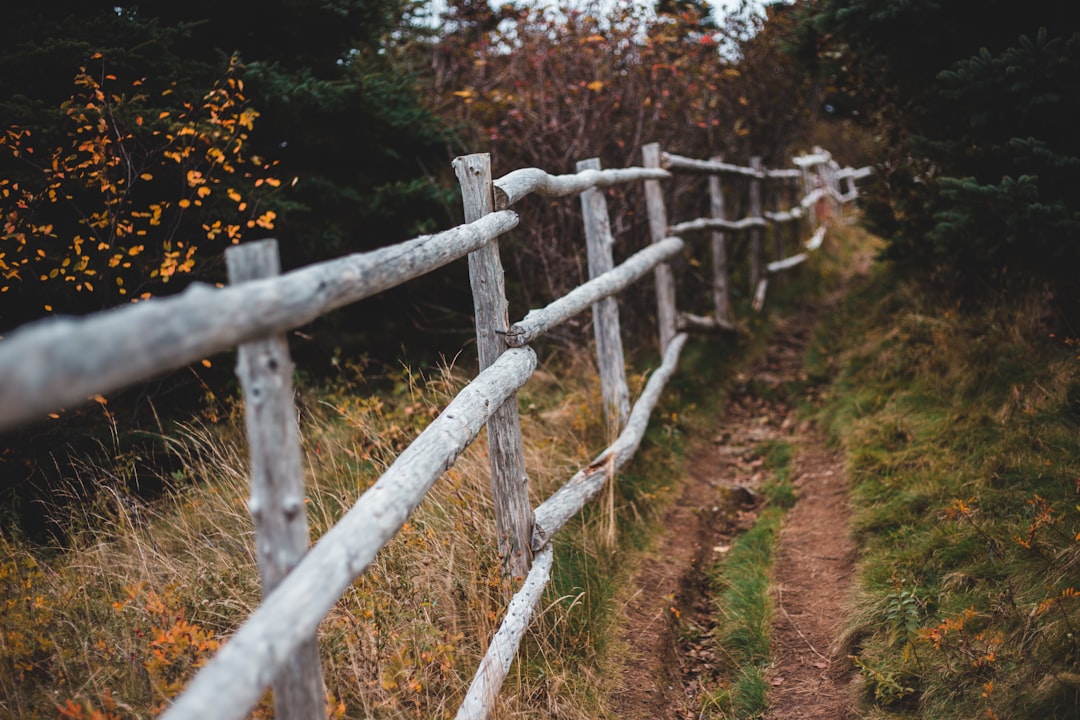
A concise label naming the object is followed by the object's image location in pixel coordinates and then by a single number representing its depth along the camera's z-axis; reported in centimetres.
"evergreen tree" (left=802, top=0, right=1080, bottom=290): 444
